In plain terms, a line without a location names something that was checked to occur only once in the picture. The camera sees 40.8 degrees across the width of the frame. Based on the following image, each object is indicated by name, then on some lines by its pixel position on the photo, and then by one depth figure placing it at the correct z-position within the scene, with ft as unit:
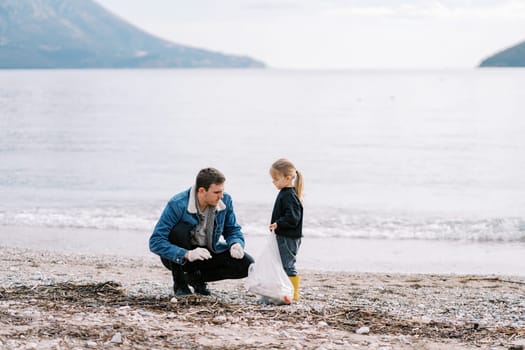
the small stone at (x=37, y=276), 28.60
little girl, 23.68
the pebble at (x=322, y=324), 20.92
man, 23.22
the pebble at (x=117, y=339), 18.35
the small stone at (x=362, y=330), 20.49
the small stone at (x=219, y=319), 20.90
